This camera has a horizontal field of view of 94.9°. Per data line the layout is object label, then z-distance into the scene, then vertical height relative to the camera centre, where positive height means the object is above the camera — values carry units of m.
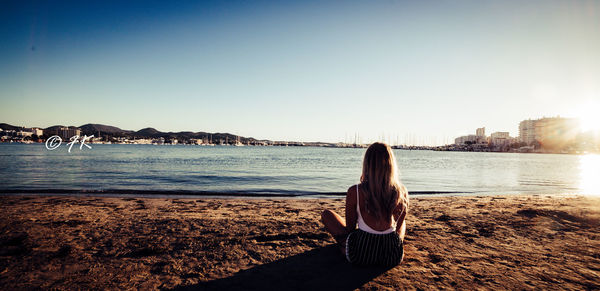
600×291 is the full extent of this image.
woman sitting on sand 3.68 -0.90
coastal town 118.67 +3.18
